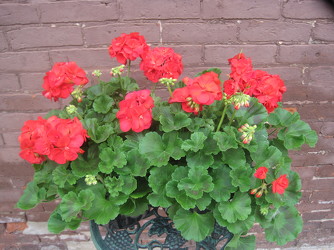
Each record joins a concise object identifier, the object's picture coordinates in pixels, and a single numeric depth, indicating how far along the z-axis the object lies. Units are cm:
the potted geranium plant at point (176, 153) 83
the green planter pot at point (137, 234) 99
